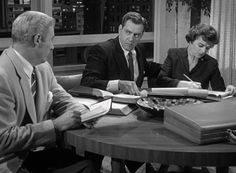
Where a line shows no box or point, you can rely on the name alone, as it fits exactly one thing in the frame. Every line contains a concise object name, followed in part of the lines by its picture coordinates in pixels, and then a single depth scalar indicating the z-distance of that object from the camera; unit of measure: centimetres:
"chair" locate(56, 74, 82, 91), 266
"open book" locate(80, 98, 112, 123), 171
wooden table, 151
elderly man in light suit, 160
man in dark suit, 265
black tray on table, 188
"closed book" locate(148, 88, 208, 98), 218
